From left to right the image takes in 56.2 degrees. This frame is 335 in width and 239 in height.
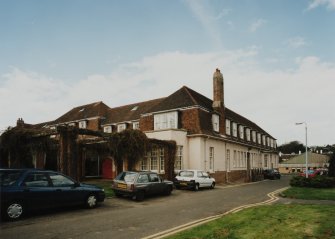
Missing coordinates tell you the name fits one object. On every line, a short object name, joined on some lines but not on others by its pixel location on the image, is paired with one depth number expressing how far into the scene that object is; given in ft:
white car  71.41
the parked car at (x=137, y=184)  51.49
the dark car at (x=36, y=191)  33.24
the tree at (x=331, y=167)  94.79
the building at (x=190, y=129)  90.17
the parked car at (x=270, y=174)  140.05
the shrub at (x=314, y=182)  73.42
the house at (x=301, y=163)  269.85
